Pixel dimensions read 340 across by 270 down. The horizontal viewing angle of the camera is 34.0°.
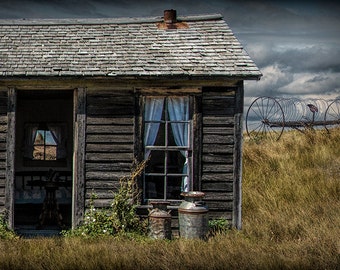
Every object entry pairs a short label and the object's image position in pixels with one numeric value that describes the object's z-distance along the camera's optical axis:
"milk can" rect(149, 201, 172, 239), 9.20
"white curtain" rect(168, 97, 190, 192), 9.80
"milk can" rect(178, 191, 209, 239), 9.19
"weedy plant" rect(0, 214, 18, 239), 9.47
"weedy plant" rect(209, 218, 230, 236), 9.62
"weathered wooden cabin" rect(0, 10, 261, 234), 9.67
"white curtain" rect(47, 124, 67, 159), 15.39
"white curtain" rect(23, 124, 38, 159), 15.11
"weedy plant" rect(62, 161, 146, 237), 9.41
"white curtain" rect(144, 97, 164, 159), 9.81
